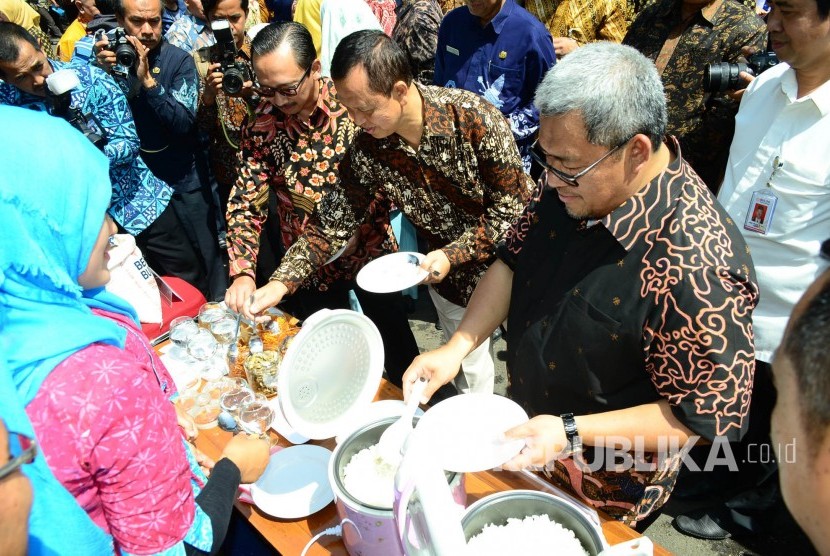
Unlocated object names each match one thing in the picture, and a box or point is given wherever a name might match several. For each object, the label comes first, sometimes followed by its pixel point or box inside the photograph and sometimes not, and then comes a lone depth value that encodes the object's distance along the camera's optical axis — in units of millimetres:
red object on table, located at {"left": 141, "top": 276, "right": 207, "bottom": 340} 2123
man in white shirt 1720
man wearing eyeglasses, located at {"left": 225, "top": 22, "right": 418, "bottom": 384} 2096
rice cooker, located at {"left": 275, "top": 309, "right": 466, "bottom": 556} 1131
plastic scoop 1212
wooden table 1271
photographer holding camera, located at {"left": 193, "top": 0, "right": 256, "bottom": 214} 2865
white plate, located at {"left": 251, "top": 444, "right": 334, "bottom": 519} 1365
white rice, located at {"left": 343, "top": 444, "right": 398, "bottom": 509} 1153
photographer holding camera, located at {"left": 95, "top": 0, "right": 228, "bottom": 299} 2934
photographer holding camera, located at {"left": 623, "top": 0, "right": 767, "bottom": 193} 2486
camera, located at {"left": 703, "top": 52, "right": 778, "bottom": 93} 2158
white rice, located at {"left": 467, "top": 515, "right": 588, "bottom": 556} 1036
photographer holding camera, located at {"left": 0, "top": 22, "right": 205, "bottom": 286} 2535
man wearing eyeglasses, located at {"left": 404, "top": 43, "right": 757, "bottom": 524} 1127
